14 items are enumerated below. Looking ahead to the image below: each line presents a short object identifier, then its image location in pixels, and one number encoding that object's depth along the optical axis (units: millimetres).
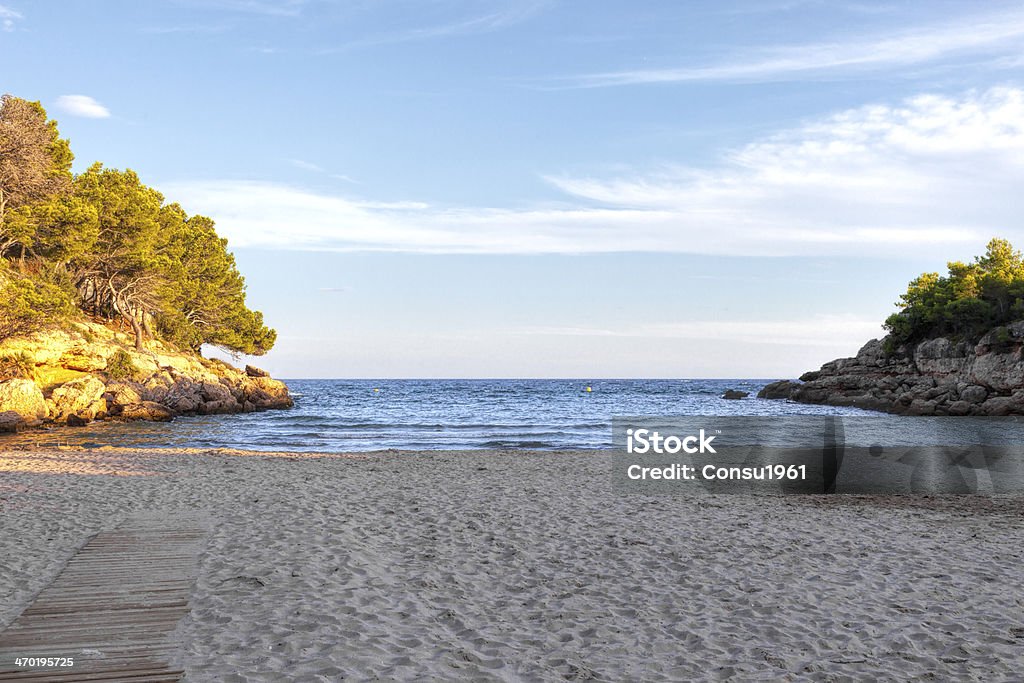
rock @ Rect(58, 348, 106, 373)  35656
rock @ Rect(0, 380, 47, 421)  28375
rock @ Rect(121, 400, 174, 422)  34781
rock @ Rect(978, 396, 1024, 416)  42906
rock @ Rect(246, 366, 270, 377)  59044
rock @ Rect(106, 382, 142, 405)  34938
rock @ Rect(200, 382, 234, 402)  42781
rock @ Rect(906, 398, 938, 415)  44938
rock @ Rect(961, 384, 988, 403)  45219
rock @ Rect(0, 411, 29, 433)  27158
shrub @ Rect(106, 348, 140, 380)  38291
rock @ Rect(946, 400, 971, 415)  43844
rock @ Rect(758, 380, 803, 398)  70625
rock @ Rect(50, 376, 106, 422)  31422
